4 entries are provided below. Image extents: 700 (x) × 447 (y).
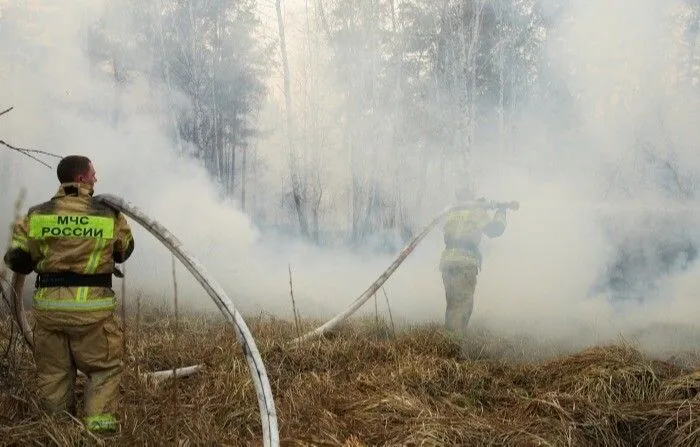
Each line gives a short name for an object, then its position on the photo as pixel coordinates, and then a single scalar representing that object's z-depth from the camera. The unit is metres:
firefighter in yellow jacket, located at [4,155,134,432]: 2.90
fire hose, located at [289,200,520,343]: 5.30
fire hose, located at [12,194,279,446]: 2.46
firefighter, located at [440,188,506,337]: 5.83
